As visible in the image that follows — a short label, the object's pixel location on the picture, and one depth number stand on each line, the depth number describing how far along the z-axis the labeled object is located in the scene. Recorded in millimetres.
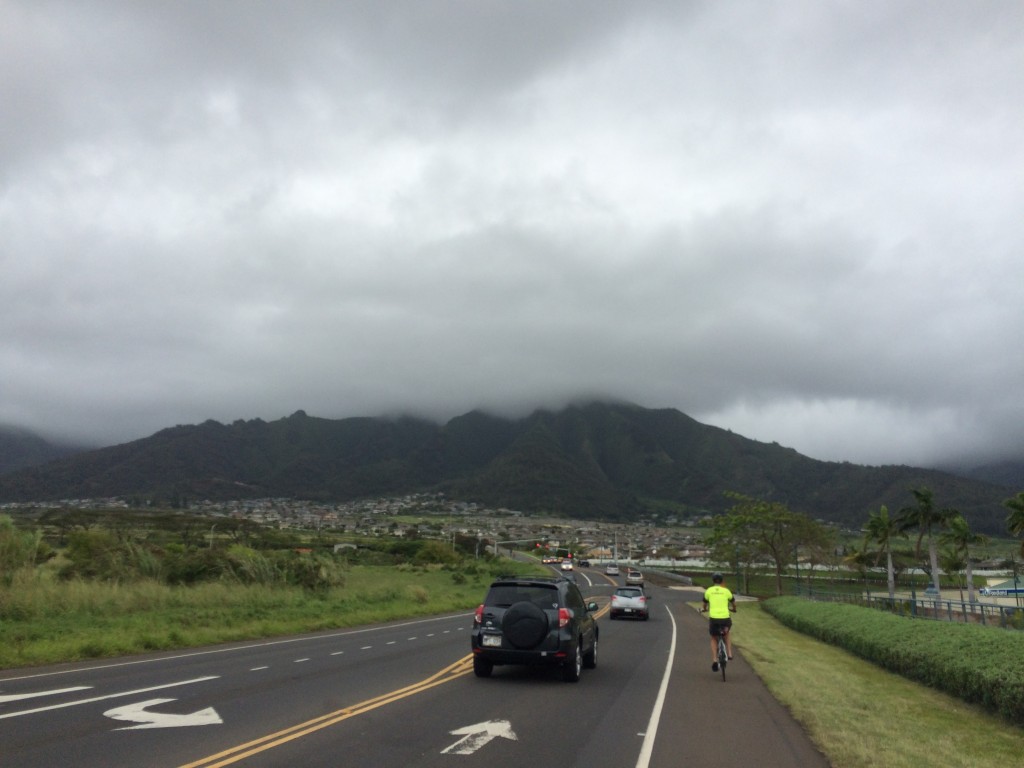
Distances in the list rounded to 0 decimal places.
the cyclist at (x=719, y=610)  16094
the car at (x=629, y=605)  35375
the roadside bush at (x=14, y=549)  23359
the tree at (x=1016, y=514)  60625
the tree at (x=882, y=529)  77250
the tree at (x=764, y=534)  64312
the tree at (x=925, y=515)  70625
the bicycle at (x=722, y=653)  15852
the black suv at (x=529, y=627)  13828
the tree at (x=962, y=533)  70375
